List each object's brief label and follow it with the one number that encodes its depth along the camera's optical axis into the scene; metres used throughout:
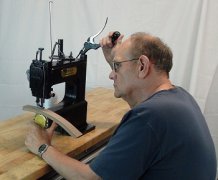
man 1.09
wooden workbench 1.24
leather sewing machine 1.44
